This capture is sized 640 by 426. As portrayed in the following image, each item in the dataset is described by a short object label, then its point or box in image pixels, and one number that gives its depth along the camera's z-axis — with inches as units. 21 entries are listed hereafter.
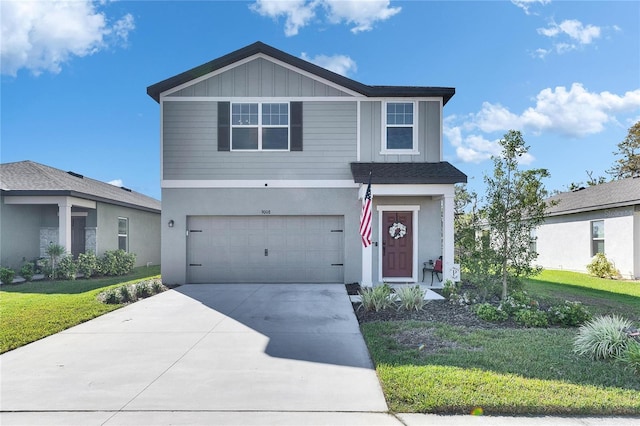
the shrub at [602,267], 567.6
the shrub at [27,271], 500.1
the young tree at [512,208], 315.6
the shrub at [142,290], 385.1
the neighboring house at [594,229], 542.0
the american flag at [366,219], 355.6
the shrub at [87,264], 535.5
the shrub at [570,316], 264.8
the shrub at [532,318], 263.7
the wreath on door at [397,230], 463.2
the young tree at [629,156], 1139.9
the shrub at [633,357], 175.2
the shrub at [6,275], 471.8
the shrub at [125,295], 360.8
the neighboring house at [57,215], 523.5
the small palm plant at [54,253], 507.2
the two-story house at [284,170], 458.0
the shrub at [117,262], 567.2
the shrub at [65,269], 510.3
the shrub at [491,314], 278.1
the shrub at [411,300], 306.8
